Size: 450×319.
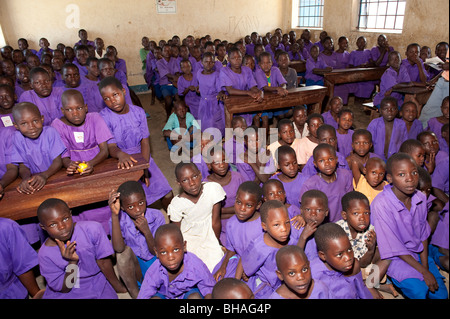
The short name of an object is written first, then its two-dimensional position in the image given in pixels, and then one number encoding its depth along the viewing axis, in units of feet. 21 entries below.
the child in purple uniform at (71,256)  6.53
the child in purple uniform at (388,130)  11.18
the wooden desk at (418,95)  14.71
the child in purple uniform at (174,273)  6.10
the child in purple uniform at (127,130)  9.26
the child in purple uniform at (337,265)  5.81
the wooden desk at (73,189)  7.09
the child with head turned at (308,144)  10.63
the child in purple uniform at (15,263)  6.63
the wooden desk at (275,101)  14.34
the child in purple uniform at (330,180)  8.45
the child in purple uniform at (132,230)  7.23
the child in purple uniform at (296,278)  5.23
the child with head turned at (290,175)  8.79
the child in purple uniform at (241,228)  7.12
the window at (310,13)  32.45
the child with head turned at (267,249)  6.30
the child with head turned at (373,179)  8.22
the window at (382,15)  25.04
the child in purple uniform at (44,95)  10.84
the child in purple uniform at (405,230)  6.80
